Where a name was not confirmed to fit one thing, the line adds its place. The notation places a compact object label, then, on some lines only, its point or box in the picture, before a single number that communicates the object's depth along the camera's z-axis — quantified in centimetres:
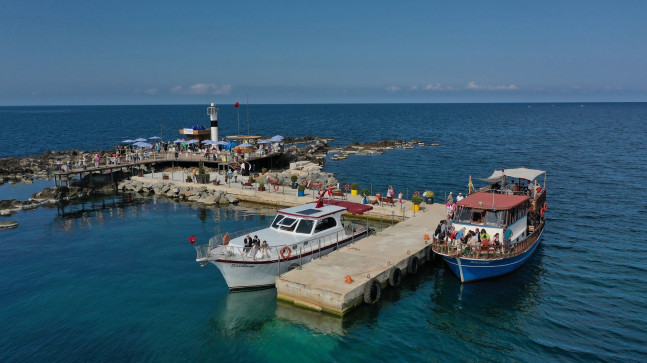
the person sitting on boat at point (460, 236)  2455
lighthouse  6046
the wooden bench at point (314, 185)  4388
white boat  2280
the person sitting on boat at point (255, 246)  2295
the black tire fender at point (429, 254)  2680
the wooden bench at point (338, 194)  3853
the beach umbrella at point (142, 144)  5661
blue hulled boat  2397
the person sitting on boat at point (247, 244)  2295
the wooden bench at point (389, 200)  3709
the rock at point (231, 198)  4269
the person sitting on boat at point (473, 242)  2386
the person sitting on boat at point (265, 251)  2310
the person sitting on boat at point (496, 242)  2419
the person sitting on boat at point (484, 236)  2461
